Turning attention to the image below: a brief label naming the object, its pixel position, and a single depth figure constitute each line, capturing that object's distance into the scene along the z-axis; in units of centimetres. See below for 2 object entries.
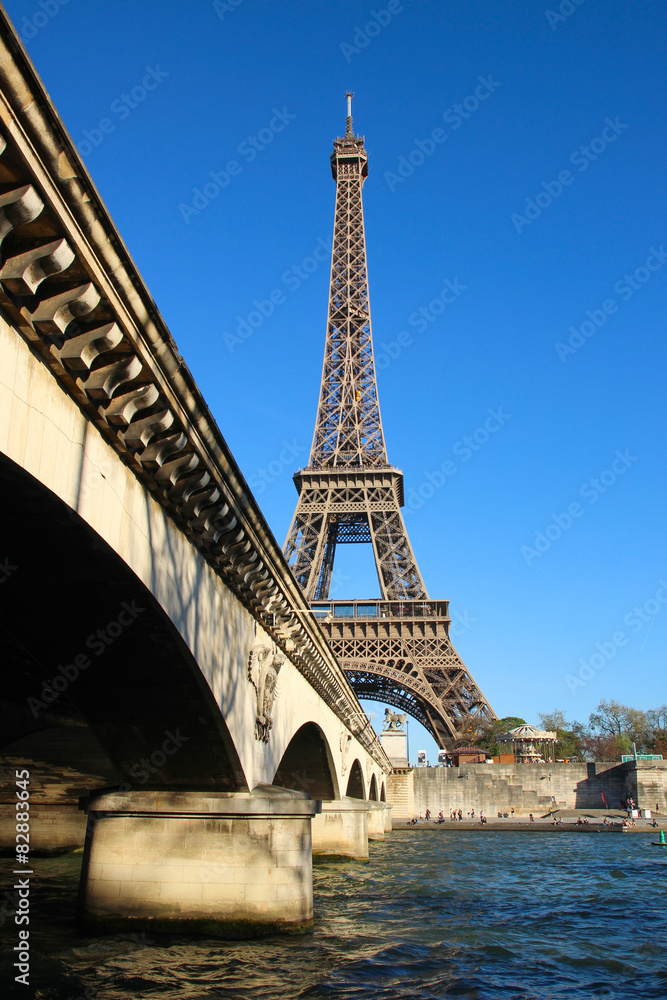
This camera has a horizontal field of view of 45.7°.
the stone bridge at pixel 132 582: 618
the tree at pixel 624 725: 9200
